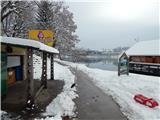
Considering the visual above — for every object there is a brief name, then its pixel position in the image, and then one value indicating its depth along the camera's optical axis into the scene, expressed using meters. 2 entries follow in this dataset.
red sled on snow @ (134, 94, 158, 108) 5.12
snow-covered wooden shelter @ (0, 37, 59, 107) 4.46
